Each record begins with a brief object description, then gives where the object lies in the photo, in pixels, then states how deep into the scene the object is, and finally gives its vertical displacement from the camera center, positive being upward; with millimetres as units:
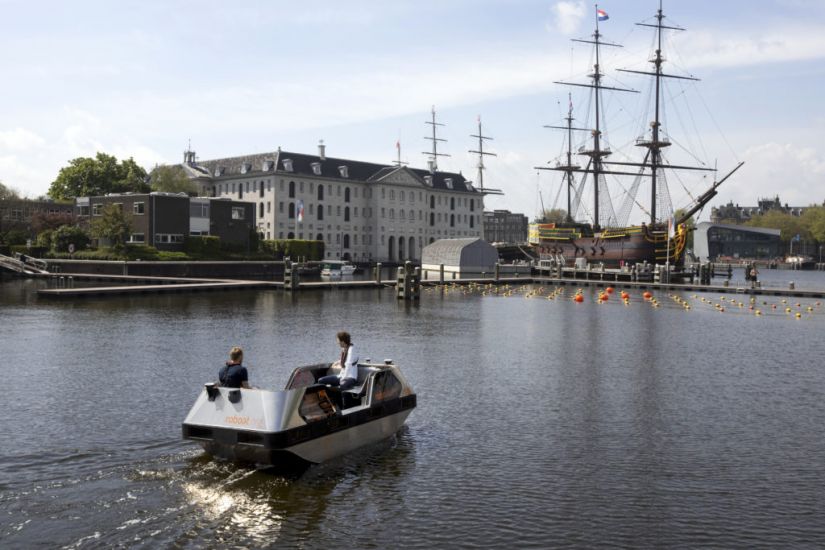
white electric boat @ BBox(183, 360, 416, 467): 13992 -2920
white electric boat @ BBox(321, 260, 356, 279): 98538 -123
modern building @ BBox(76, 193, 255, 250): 91375 +6280
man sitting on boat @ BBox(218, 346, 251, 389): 15086 -2064
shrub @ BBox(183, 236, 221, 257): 92750 +2620
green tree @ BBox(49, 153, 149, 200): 117562 +13812
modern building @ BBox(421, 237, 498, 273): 96000 +1573
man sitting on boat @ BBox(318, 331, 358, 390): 16844 -2260
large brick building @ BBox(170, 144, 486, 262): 131375 +12737
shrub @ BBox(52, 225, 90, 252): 92375 +3349
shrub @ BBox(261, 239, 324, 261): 109056 +2782
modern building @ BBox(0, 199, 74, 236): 101688 +7230
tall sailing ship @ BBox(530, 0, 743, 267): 96812 +5501
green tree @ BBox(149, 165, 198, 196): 123875 +14056
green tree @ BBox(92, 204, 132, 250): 87188 +4634
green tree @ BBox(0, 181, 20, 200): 104294 +10042
